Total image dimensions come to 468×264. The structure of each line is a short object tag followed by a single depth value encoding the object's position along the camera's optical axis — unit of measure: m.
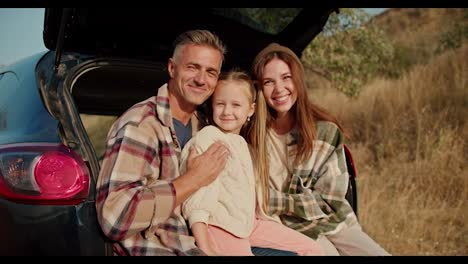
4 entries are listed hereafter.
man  1.73
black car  1.64
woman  2.38
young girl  1.95
